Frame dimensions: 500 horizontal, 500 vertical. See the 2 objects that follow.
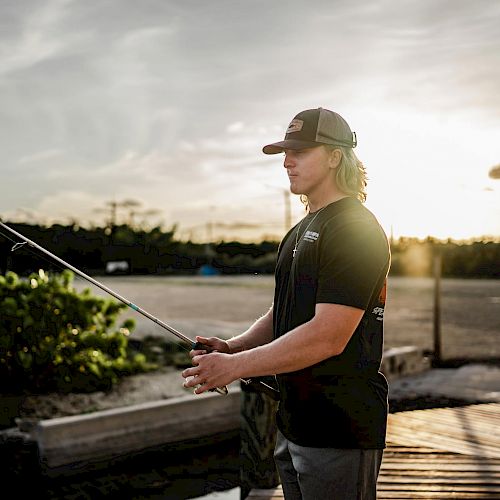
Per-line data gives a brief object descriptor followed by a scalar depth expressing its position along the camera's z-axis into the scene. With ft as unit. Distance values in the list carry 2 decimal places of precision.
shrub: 26.91
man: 6.87
